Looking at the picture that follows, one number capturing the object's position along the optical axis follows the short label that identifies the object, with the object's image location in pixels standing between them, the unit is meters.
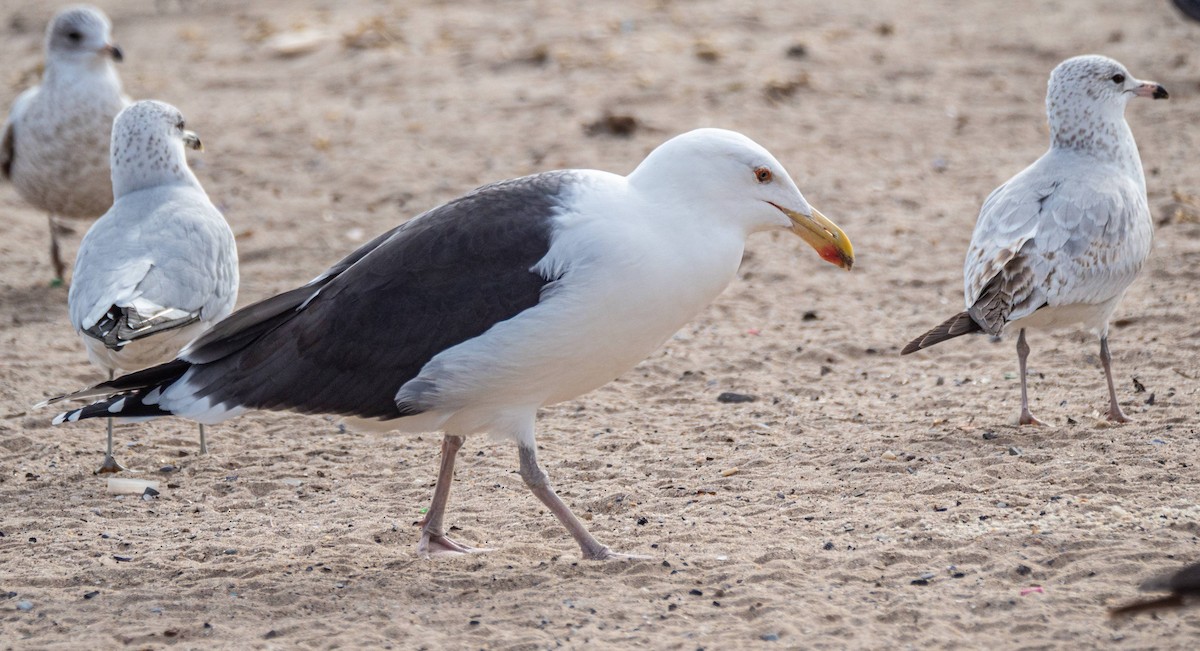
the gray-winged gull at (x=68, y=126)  17.84
